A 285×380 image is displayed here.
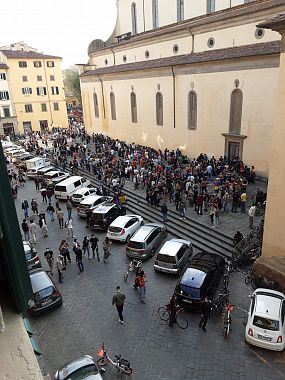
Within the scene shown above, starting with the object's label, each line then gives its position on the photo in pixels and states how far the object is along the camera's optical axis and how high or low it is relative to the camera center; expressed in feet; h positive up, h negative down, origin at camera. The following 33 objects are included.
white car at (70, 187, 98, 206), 73.10 -23.56
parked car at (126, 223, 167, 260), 50.49 -24.03
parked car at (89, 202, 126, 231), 61.00 -23.84
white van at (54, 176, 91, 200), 77.60 -23.23
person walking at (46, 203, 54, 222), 66.03 -24.26
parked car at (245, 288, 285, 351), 32.32 -23.63
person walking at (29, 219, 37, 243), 58.08 -24.20
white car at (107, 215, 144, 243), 56.44 -24.12
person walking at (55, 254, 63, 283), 46.66 -24.74
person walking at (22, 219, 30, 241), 56.78 -24.00
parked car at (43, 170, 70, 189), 84.22 -23.22
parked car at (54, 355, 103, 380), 28.40 -23.90
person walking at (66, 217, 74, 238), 59.93 -25.05
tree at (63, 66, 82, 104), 252.03 +0.84
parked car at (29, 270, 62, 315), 39.32 -24.04
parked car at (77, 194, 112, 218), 66.85 -23.57
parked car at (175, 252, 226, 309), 38.22 -23.12
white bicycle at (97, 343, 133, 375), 30.91 -25.38
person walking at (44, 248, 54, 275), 48.54 -24.22
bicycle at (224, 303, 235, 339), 35.19 -25.08
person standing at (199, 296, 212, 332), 35.68 -24.23
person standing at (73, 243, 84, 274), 47.93 -23.96
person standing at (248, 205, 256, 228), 52.73 -21.27
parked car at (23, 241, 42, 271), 47.03 -23.56
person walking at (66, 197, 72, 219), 66.95 -24.21
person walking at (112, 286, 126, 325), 37.22 -23.57
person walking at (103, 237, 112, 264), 51.49 -24.82
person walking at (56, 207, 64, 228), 63.05 -24.11
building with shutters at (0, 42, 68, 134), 169.68 -2.24
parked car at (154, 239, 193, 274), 45.73 -23.87
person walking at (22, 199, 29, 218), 68.13 -23.91
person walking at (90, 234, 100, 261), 51.60 -23.94
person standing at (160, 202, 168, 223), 61.57 -23.39
